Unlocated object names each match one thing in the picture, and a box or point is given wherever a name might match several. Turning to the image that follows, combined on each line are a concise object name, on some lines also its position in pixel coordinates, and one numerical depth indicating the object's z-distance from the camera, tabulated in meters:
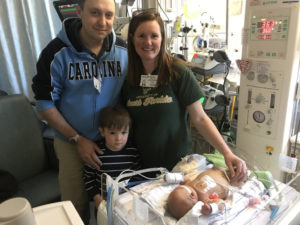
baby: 0.96
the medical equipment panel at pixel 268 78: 1.44
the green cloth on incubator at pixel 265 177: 1.11
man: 1.31
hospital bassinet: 0.91
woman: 1.25
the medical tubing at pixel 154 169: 1.08
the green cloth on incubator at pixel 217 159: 1.26
